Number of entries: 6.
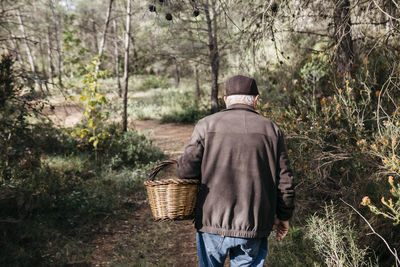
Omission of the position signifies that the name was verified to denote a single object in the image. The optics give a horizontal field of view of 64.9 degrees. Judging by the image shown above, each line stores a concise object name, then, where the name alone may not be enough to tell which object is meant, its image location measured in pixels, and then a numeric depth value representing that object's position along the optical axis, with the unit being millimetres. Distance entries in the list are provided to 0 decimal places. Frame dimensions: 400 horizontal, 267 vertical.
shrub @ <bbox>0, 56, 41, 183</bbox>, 4848
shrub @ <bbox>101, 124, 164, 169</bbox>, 7441
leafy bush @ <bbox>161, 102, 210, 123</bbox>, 13945
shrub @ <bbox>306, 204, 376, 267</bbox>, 2754
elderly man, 2182
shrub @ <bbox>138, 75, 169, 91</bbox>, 25812
